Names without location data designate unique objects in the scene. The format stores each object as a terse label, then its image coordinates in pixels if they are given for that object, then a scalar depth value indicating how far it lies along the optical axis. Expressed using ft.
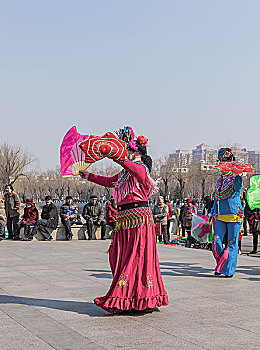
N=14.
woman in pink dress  18.60
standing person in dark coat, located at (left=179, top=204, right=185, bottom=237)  57.00
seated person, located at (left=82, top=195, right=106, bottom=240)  52.85
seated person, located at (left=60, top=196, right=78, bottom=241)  51.76
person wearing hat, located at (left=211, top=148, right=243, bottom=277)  28.73
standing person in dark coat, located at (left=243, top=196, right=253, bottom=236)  57.44
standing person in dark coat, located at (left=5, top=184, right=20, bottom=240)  51.06
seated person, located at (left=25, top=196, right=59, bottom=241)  50.52
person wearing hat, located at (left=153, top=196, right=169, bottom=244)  50.21
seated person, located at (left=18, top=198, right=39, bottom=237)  50.88
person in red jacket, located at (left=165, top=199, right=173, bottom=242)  54.50
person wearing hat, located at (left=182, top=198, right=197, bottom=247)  54.19
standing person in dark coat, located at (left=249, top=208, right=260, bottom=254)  43.34
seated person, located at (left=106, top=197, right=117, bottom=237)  51.55
